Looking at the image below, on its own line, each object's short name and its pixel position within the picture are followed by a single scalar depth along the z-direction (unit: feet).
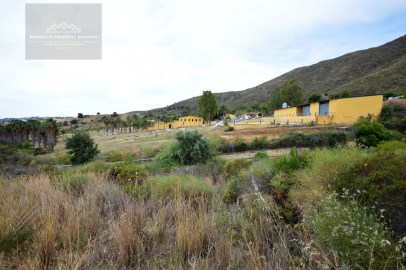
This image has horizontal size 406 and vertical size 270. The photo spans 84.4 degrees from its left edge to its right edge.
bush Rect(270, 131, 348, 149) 69.72
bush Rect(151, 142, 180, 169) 48.89
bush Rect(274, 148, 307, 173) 17.33
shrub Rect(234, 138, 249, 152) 77.20
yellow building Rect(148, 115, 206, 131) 233.55
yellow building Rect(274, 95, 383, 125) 98.43
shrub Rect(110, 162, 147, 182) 20.11
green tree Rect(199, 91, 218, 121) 221.46
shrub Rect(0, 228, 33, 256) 7.28
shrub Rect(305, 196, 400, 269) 5.79
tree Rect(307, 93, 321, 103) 158.36
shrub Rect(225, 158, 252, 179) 24.54
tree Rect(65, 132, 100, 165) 90.43
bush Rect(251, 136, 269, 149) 75.32
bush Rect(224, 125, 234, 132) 124.98
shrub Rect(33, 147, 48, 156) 139.74
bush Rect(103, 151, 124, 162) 86.99
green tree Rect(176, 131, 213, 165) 47.91
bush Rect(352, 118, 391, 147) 65.41
